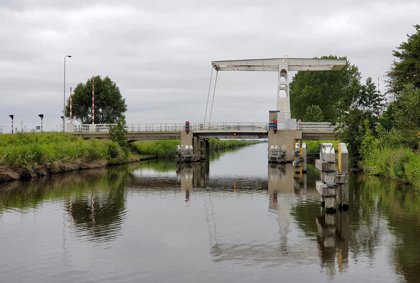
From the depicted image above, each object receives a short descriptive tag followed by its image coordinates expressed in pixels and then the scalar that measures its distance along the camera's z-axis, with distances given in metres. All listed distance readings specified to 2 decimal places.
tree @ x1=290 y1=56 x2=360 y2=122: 70.50
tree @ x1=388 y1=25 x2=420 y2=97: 32.75
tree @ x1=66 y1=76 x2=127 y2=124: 66.50
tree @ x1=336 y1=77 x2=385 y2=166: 34.25
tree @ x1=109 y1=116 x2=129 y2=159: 46.12
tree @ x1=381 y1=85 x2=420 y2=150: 25.95
